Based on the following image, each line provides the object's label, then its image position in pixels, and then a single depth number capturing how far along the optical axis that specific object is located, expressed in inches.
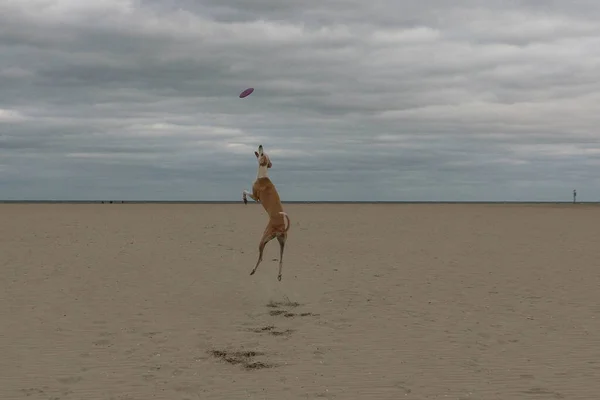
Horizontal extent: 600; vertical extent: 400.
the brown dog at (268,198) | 587.5
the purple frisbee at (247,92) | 496.1
